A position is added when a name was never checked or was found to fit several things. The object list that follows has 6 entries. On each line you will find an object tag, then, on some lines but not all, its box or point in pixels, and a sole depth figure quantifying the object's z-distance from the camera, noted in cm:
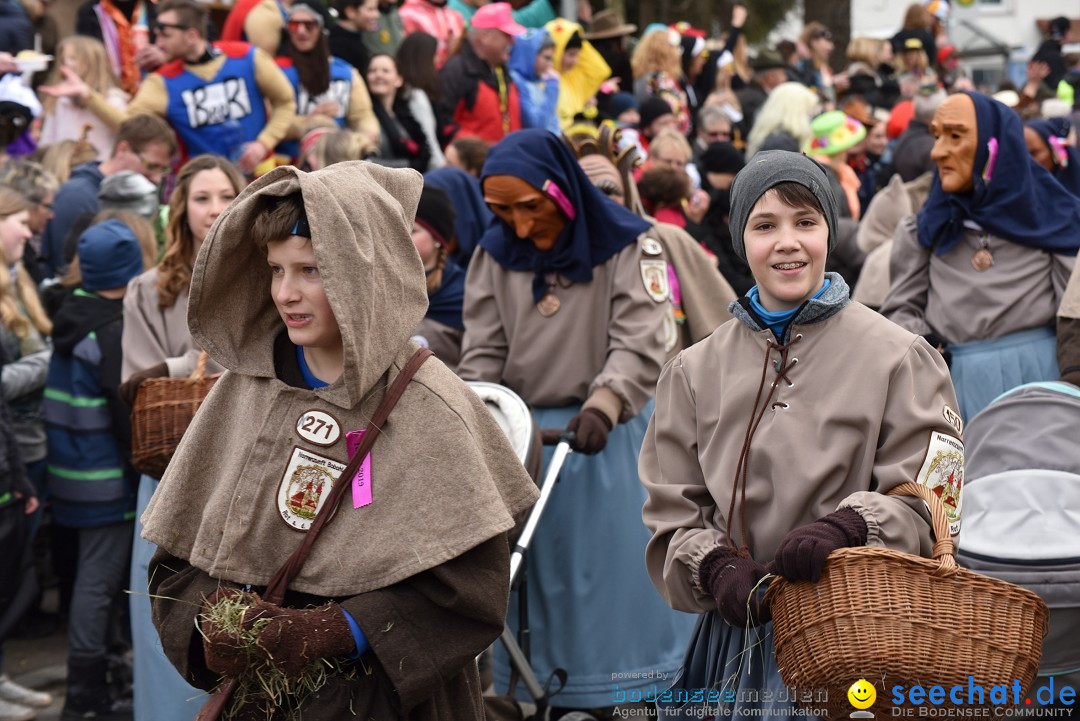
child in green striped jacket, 600
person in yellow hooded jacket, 1276
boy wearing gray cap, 320
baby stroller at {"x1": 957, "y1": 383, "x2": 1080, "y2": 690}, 437
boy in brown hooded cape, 304
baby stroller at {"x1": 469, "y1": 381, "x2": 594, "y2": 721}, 463
